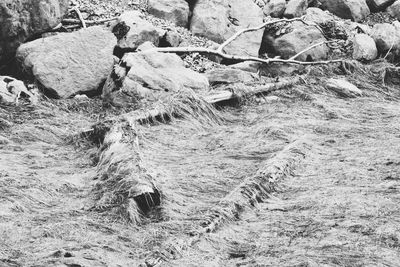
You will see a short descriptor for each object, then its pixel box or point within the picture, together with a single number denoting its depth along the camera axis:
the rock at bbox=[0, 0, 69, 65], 7.79
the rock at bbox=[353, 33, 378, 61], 11.22
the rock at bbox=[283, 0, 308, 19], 11.93
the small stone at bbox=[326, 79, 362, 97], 8.94
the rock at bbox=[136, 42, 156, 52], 8.61
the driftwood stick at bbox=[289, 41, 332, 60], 10.26
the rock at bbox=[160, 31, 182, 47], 9.43
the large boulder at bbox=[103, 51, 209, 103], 7.50
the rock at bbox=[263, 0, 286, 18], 12.01
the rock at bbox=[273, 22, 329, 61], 11.02
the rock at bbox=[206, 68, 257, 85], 8.68
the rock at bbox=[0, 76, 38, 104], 7.00
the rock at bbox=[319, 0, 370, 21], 12.94
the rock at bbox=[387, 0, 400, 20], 13.42
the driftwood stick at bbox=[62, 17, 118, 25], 9.21
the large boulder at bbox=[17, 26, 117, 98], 7.67
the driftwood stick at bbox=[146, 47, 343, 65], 8.89
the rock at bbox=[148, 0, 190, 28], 10.51
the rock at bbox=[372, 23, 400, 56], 11.54
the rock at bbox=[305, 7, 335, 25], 12.02
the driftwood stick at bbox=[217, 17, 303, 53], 9.67
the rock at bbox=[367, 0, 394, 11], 13.58
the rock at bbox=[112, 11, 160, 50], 8.93
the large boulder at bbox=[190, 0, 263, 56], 10.53
